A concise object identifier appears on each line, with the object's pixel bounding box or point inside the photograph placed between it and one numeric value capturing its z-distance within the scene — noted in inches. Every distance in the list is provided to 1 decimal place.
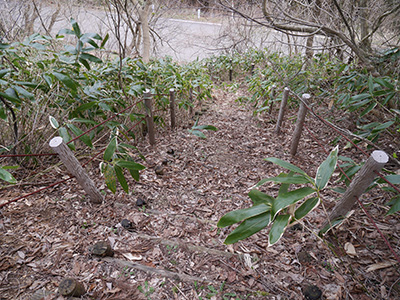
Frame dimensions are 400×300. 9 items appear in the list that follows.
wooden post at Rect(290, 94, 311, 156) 102.2
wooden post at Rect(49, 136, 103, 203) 61.3
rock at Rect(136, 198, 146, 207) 79.8
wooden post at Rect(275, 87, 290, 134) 121.2
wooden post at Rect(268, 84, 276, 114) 143.7
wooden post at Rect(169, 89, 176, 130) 121.9
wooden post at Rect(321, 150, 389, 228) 48.9
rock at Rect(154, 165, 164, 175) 97.1
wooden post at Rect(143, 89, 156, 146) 106.9
